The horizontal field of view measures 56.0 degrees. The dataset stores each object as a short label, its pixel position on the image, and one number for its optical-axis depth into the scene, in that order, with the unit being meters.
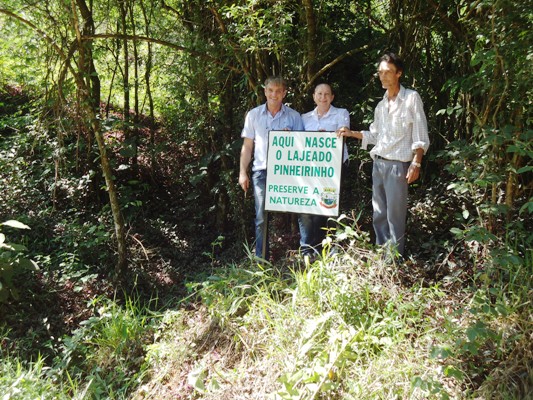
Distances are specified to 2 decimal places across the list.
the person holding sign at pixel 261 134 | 4.72
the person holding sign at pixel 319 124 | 4.46
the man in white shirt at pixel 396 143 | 3.95
